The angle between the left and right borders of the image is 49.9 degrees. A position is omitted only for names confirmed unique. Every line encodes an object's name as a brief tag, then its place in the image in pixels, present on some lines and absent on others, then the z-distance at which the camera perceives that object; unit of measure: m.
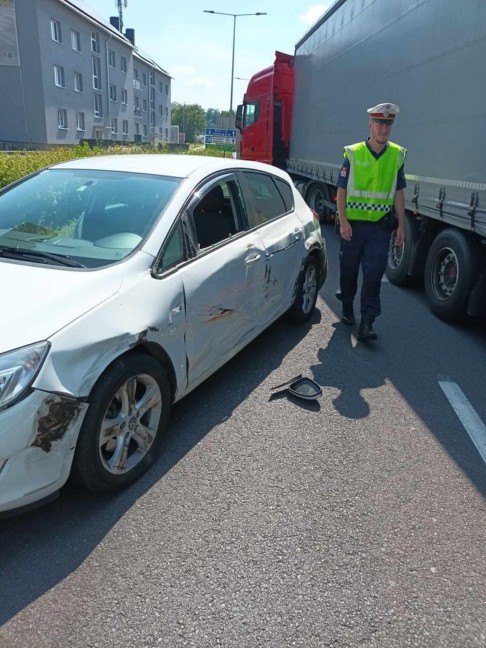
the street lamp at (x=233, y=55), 32.79
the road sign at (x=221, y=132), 24.83
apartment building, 33.16
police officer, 4.62
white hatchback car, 2.15
